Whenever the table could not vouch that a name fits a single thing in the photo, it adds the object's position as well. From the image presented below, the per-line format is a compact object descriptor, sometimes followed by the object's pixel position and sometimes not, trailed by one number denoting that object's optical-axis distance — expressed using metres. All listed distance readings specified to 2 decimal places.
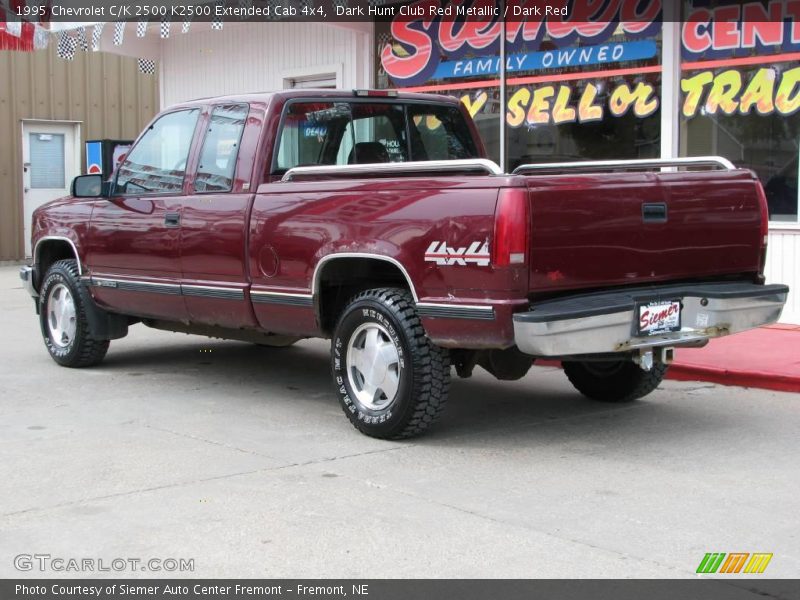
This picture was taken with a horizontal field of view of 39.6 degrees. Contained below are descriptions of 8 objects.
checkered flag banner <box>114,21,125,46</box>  14.48
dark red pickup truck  5.70
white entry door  19.52
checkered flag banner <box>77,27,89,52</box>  14.45
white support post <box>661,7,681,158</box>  10.74
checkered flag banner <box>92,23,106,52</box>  14.46
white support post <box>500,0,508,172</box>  12.33
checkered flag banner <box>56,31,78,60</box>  14.62
